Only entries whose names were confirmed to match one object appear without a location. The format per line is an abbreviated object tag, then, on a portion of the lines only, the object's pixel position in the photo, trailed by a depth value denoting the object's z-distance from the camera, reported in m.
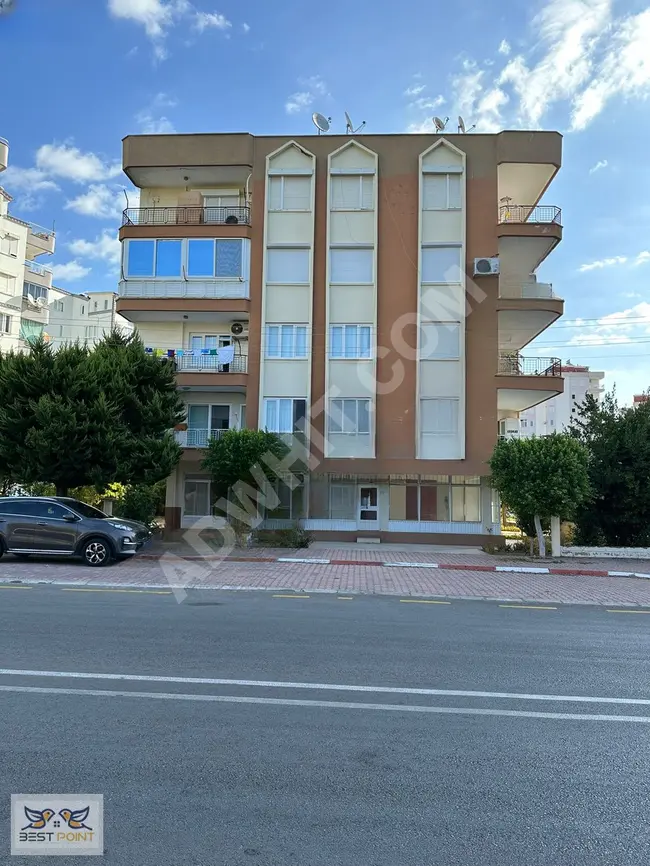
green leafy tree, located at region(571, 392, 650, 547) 19.28
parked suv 15.02
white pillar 18.36
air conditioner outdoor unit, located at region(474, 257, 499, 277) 22.73
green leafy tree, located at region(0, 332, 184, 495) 18.03
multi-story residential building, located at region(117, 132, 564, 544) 22.98
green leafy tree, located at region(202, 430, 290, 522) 19.94
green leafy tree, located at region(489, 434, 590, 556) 17.28
